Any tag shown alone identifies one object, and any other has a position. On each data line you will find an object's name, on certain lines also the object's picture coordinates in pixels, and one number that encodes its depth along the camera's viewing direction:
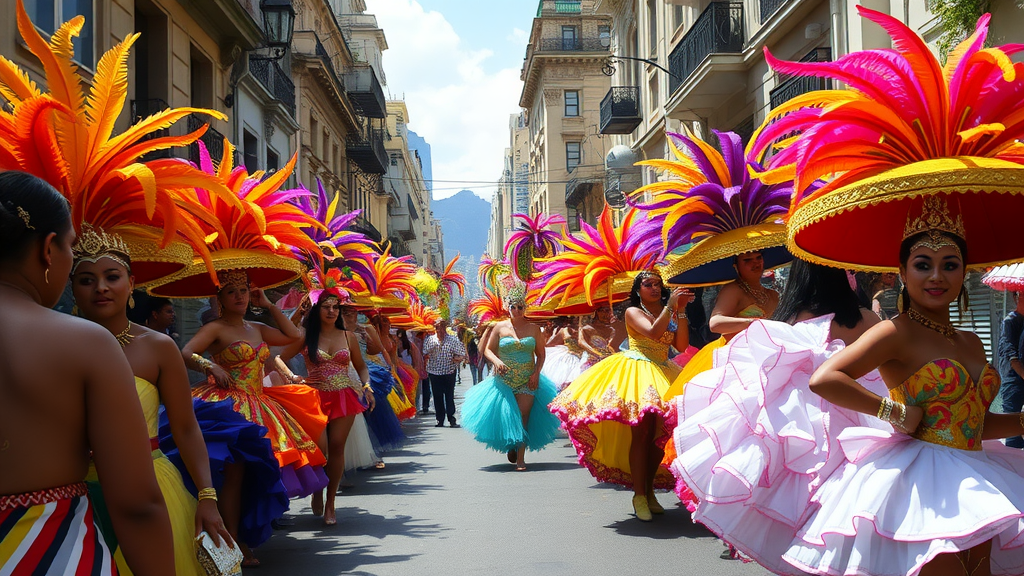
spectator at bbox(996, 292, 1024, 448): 8.57
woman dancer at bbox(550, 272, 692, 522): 8.16
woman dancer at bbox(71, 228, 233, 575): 4.18
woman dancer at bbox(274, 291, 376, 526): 9.19
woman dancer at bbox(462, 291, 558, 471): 12.04
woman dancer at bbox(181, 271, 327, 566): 7.00
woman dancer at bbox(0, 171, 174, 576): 2.50
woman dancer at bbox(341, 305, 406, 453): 11.89
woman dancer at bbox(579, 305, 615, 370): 13.75
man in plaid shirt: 19.08
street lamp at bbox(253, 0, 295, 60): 20.52
